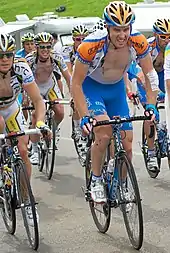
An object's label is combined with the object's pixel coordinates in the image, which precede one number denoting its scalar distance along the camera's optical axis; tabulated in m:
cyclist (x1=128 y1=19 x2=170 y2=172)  12.83
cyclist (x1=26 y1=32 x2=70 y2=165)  14.54
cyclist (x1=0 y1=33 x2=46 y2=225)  9.76
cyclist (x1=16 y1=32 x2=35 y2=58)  17.41
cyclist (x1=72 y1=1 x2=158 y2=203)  9.38
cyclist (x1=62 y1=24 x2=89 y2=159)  15.04
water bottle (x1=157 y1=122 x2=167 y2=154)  13.10
